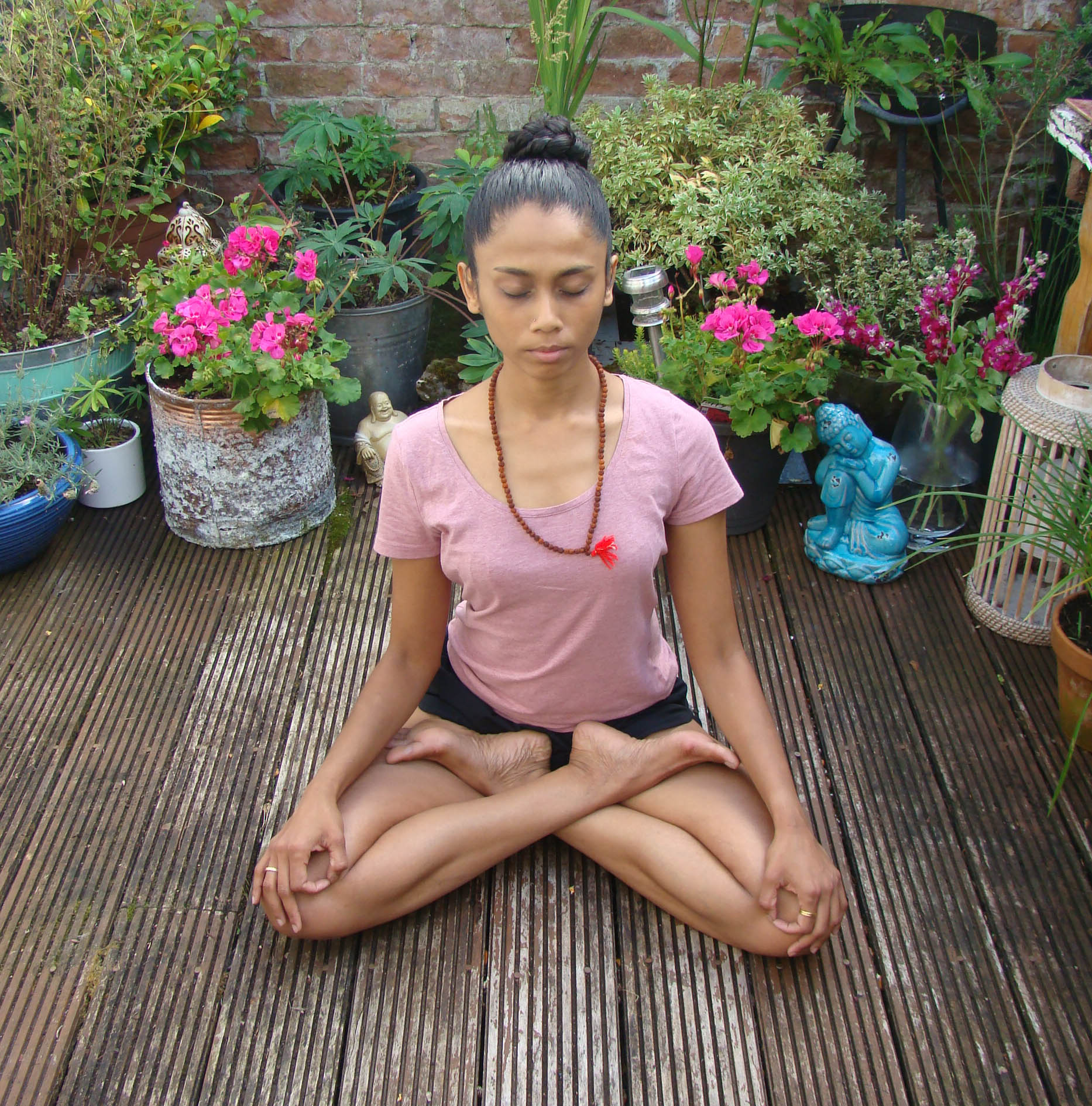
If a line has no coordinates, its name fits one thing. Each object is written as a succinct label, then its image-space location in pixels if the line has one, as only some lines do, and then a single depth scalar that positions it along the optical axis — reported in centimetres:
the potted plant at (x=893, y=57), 288
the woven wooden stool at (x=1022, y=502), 219
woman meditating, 157
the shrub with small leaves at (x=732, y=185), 280
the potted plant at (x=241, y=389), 252
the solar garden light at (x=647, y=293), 265
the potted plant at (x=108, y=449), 281
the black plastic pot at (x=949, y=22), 301
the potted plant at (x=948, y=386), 251
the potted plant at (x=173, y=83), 289
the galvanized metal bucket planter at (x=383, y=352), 301
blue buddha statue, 250
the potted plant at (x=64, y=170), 265
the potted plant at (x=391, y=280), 292
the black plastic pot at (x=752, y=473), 265
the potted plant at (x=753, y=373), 247
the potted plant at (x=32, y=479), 253
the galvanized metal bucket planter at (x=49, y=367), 271
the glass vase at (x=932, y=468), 271
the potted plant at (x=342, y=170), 311
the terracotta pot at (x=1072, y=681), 202
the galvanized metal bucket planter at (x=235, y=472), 260
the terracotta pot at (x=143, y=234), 309
